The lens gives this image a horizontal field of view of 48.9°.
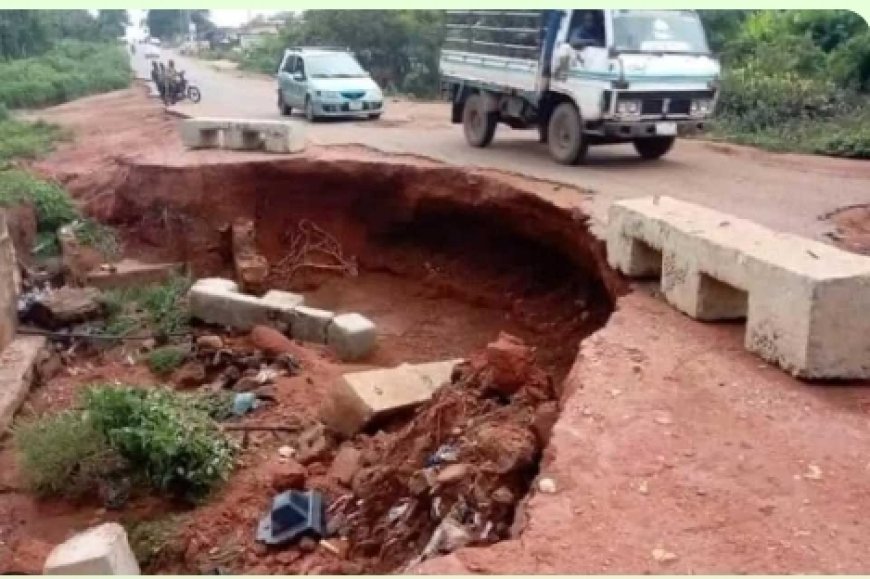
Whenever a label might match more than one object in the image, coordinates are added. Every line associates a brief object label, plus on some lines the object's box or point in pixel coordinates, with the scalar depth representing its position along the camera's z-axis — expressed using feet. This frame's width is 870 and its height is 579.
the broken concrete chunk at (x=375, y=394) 25.59
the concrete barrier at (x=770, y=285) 18.65
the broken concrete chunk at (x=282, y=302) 35.58
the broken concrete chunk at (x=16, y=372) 28.94
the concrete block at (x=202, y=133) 46.70
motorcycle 76.42
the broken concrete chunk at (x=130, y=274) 39.93
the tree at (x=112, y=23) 186.91
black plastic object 20.97
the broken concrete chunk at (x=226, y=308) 35.60
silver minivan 62.69
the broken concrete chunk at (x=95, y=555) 17.57
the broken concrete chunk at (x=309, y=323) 34.81
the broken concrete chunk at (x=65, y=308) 35.91
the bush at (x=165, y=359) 32.78
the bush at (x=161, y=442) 23.93
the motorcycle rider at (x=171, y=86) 75.77
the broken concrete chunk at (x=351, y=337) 33.83
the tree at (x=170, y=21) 220.64
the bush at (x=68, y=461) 24.85
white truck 40.34
